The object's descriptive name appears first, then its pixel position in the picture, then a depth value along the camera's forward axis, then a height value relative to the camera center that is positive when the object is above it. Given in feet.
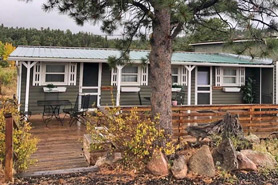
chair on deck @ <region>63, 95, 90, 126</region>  25.19 -1.87
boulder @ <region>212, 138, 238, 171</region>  12.92 -3.24
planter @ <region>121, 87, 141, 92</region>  32.68 +0.94
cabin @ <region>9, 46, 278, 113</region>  29.53 +2.57
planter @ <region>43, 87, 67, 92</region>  29.86 +0.70
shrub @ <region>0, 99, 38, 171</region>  11.85 -2.64
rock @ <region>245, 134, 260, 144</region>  18.76 -3.21
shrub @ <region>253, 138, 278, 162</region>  16.62 -3.64
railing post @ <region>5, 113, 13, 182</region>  11.05 -2.43
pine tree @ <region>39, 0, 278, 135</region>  13.57 +4.71
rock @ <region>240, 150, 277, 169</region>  14.05 -3.60
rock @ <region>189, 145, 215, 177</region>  12.57 -3.49
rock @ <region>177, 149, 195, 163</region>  16.23 -3.85
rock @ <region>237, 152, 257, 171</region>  13.26 -3.65
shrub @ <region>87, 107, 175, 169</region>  12.44 -2.22
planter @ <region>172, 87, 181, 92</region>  34.73 +1.09
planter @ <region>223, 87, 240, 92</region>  36.86 +1.29
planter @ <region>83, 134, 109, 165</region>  14.53 -3.58
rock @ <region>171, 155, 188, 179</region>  12.28 -3.72
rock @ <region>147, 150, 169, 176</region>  12.39 -3.55
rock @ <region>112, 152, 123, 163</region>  13.38 -3.39
